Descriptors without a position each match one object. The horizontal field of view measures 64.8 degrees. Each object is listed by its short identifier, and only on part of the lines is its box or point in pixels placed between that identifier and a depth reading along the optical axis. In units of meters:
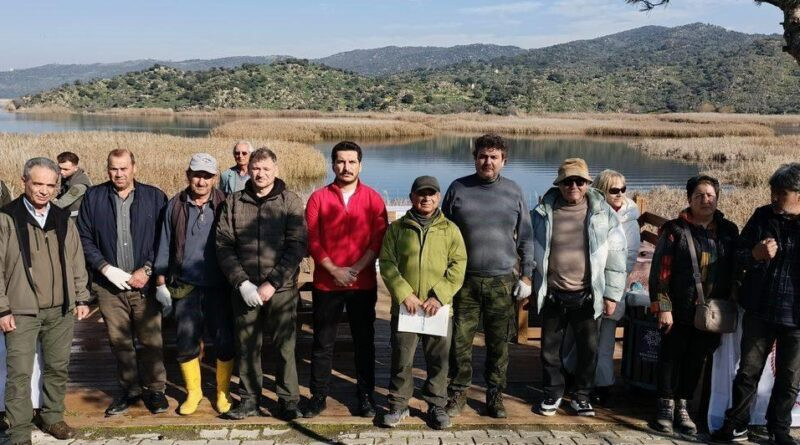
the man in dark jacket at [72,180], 5.48
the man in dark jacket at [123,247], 3.67
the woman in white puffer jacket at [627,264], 4.02
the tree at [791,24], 5.41
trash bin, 4.06
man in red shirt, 3.67
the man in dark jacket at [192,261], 3.69
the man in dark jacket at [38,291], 3.29
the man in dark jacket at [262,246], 3.58
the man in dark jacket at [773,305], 3.34
